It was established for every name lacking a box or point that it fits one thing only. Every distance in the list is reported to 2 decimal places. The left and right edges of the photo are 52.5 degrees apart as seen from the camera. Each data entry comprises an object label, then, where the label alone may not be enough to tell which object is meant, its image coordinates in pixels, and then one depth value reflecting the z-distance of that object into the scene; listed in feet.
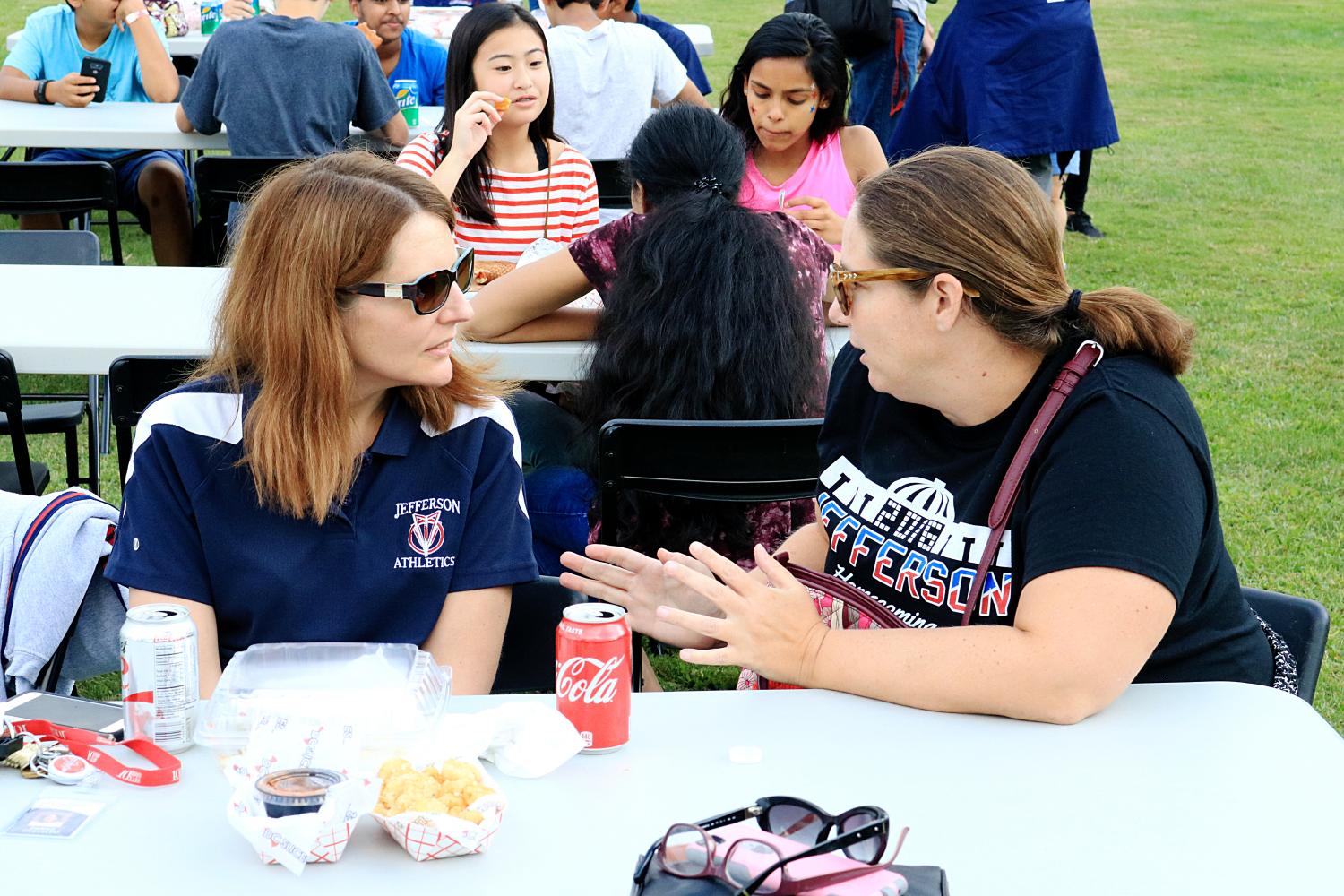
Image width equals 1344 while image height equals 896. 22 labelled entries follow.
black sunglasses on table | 4.10
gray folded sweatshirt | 6.20
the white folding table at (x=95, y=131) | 18.65
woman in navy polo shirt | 6.39
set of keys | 5.03
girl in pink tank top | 14.02
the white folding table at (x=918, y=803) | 4.50
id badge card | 4.70
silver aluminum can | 5.00
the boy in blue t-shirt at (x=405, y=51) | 22.04
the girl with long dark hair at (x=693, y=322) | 9.02
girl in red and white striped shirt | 13.41
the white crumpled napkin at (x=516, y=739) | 5.13
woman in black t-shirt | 5.46
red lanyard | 5.00
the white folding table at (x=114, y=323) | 10.25
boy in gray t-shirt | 17.97
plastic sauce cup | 4.47
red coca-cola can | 5.12
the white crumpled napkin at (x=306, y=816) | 4.45
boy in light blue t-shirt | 20.52
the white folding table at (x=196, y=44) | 26.02
